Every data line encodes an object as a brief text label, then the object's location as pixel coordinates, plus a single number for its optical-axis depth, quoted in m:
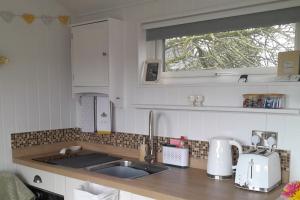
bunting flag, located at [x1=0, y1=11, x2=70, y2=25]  2.45
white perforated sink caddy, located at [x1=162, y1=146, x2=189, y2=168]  2.17
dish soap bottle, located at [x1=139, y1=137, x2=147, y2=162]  2.39
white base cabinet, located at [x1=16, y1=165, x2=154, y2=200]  2.12
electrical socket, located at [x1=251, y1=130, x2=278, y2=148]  1.84
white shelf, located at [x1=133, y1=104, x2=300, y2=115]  1.73
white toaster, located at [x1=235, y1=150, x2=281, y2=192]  1.64
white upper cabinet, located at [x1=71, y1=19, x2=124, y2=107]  2.46
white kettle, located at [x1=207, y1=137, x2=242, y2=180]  1.89
